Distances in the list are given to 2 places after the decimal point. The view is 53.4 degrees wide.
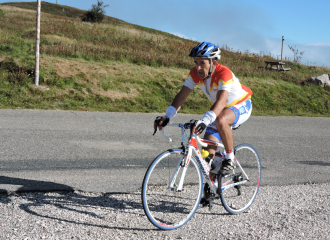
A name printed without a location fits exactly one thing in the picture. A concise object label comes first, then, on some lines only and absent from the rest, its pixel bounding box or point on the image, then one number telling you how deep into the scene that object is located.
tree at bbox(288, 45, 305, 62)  34.47
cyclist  3.67
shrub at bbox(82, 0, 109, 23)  45.41
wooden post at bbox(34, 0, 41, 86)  13.59
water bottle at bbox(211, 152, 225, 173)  3.97
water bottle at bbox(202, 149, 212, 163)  3.78
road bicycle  3.43
